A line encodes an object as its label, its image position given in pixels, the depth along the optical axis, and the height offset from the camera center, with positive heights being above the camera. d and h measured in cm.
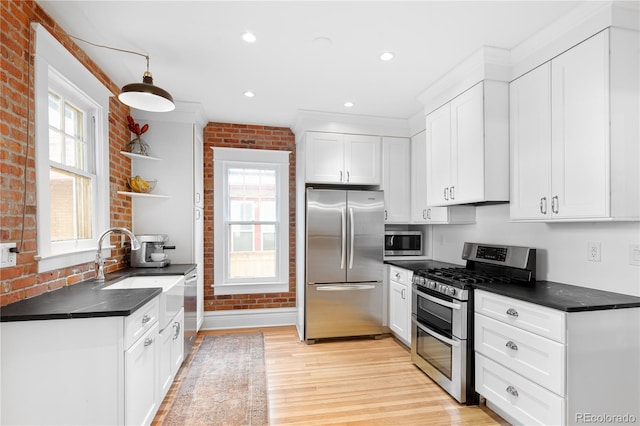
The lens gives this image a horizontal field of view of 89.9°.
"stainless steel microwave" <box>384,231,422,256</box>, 407 -37
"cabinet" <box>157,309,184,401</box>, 229 -111
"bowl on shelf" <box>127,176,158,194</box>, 321 +30
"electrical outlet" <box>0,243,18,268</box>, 161 -21
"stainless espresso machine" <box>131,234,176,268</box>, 316 -39
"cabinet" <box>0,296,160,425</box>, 152 -77
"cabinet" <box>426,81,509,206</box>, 252 +57
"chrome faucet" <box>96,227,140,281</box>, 240 -32
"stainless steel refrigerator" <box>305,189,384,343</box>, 365 -57
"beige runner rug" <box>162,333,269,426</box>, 226 -144
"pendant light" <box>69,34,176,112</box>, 201 +76
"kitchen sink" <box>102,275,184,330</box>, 233 -61
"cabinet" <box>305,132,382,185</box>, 374 +66
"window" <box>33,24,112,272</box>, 190 +41
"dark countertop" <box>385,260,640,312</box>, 177 -50
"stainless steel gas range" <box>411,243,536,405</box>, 242 -78
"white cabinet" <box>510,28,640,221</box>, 183 +51
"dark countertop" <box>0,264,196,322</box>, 152 -48
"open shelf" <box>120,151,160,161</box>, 303 +57
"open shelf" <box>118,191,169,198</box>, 301 +19
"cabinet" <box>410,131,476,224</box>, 329 +11
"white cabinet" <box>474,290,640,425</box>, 175 -85
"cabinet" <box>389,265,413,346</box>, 339 -99
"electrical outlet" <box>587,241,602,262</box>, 212 -25
